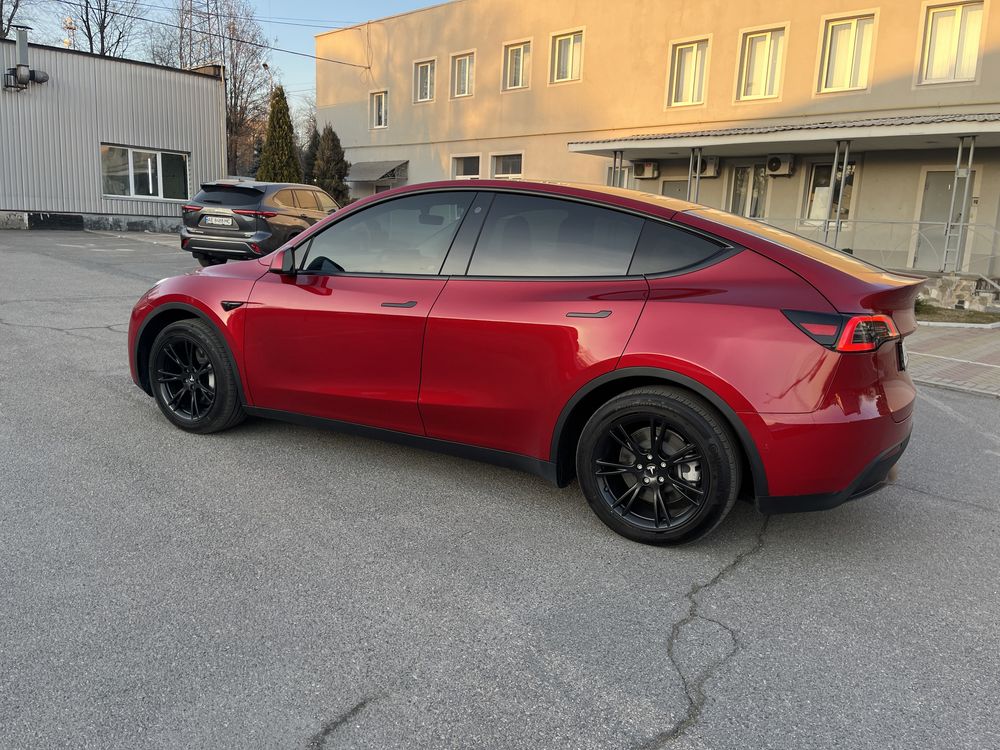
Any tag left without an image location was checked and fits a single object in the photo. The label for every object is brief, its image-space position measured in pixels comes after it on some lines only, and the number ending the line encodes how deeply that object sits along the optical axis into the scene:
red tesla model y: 3.22
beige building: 16.55
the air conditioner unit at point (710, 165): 20.59
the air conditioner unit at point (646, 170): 21.52
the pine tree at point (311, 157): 31.98
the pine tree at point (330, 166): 30.30
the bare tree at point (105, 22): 44.72
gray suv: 13.01
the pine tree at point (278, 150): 27.17
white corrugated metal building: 22.55
